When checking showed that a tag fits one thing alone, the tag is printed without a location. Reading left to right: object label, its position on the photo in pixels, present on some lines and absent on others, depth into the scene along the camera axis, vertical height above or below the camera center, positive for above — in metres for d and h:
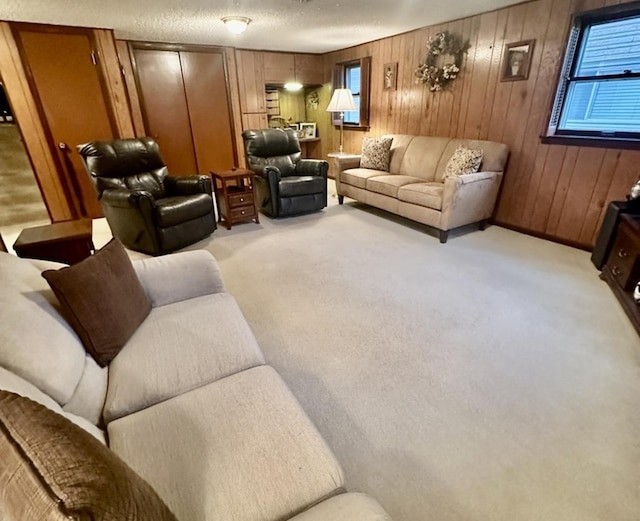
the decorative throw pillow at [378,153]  4.54 -0.50
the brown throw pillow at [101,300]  1.15 -0.62
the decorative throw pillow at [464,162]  3.46 -0.48
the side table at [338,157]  4.70 -0.57
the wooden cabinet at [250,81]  5.48 +0.55
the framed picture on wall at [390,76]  4.73 +0.51
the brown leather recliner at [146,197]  3.06 -0.74
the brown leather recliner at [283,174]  4.02 -0.70
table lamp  4.95 +0.18
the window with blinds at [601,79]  2.72 +0.25
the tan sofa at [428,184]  3.31 -0.74
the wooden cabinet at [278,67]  5.69 +0.78
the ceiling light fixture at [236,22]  3.51 +0.93
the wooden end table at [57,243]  2.18 -0.77
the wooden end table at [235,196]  3.77 -0.86
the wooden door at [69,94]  3.73 +0.28
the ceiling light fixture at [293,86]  6.04 +0.50
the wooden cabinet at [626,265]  2.12 -1.01
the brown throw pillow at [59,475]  0.40 -0.43
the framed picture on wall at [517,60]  3.23 +0.48
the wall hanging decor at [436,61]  3.83 +0.58
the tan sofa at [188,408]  0.77 -0.82
